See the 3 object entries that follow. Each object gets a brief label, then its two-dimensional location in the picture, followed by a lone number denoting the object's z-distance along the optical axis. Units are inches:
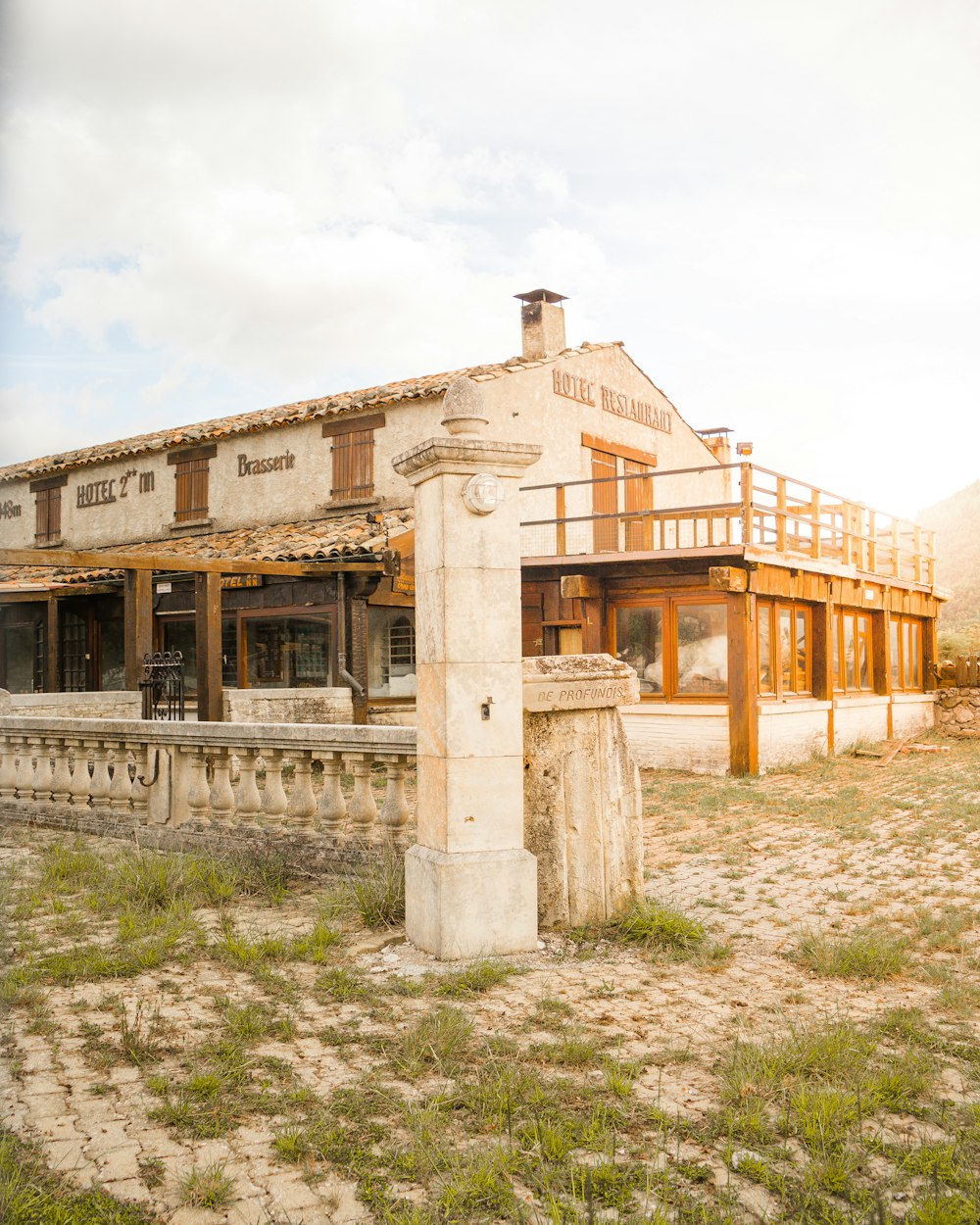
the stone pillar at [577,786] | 218.8
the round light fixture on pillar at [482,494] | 203.8
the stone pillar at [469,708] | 200.5
